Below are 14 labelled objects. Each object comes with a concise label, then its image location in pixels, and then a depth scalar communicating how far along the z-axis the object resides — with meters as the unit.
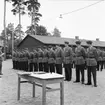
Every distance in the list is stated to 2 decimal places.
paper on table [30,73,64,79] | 4.58
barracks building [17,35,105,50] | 25.70
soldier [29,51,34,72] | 13.95
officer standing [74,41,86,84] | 8.65
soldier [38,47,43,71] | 12.80
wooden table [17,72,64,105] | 4.49
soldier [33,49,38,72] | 13.44
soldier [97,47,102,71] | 15.04
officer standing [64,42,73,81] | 9.40
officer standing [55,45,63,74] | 10.15
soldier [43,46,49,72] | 12.11
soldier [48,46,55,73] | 11.41
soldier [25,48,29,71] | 14.54
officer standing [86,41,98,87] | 7.99
